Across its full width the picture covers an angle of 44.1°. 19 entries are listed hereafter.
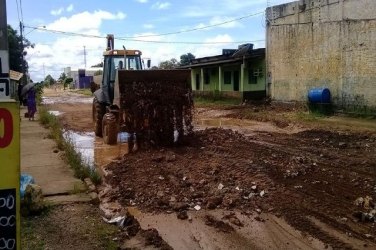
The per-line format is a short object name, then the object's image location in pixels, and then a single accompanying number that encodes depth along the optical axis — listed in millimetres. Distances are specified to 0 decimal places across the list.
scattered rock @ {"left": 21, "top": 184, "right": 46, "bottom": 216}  6797
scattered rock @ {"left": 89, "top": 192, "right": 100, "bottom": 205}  7573
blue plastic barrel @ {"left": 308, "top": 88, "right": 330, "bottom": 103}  21141
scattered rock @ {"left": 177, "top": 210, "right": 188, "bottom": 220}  7034
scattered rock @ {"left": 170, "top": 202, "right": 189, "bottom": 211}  7418
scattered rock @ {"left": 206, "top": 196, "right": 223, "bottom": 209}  7406
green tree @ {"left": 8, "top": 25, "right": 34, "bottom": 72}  48625
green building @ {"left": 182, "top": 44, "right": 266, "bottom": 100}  29205
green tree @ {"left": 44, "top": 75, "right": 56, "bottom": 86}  119675
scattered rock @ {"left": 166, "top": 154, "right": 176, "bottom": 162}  10628
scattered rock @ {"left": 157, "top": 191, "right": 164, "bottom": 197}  8163
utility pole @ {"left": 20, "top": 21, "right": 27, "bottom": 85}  43938
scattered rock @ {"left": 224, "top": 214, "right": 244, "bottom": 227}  6668
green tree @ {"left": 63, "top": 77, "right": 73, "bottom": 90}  93675
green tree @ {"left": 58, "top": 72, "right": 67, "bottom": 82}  125750
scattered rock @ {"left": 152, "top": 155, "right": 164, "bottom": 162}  10741
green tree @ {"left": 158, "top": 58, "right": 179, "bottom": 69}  57781
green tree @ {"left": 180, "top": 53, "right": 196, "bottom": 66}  77569
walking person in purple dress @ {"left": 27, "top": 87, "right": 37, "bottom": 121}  21606
